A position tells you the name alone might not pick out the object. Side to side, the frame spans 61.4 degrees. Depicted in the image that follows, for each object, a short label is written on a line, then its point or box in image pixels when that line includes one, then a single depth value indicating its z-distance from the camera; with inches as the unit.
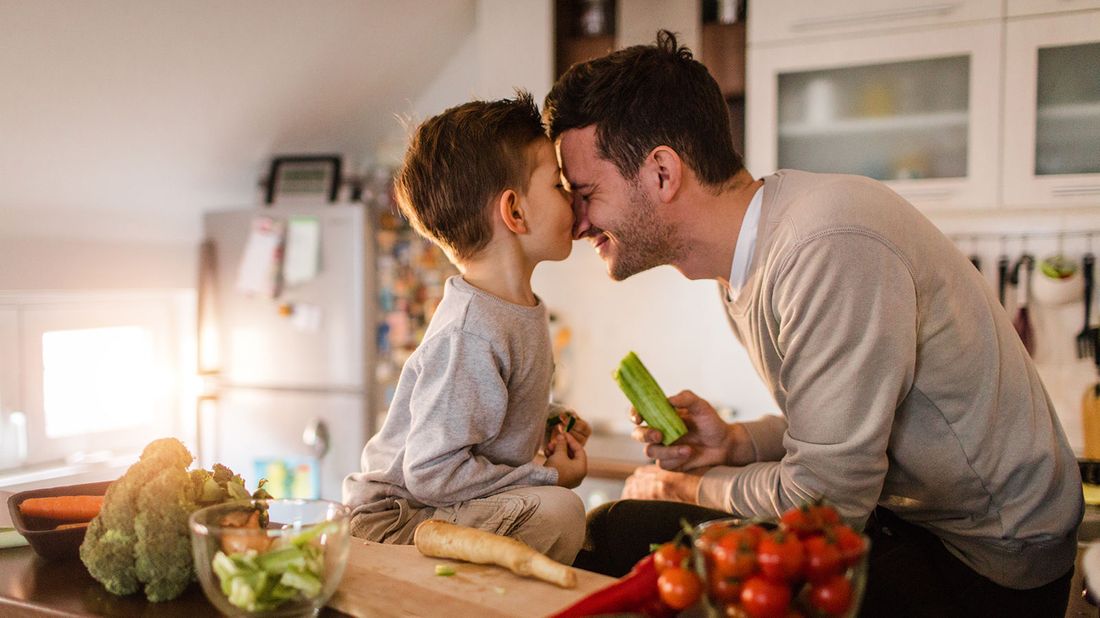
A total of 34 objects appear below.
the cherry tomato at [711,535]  34.7
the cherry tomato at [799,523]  34.8
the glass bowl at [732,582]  33.7
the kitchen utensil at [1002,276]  116.9
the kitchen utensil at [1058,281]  112.6
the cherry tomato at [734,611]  34.0
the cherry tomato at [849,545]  33.4
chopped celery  40.3
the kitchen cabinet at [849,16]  106.0
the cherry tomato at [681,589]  35.4
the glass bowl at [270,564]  40.6
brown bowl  51.3
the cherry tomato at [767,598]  32.8
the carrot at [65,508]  52.7
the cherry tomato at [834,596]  33.1
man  54.1
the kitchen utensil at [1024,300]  114.7
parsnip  44.3
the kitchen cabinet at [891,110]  106.6
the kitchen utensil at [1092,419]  110.2
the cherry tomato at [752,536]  33.9
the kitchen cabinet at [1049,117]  103.6
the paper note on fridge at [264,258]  134.8
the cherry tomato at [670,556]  36.6
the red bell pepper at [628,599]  38.5
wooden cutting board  42.3
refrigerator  132.7
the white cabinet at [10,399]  117.2
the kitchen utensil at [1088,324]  113.1
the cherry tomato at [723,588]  33.8
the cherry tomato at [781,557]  32.9
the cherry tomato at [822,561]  33.1
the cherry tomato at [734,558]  33.4
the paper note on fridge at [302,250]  133.6
